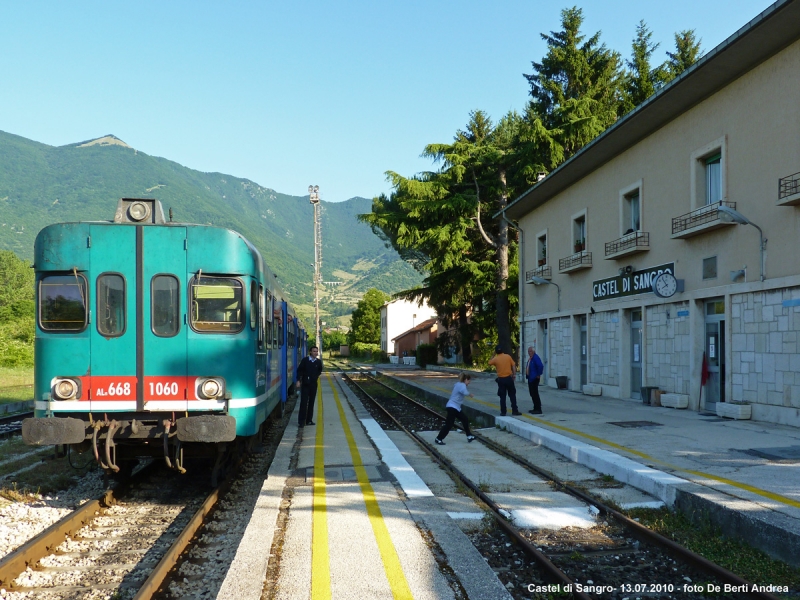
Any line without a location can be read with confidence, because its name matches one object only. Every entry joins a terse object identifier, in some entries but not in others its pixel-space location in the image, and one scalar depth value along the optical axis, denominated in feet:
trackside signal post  150.92
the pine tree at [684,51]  124.24
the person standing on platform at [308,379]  46.24
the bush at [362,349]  268.39
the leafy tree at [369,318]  300.61
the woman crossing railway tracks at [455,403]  38.88
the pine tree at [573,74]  114.32
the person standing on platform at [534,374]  49.03
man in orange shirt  47.55
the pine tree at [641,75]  123.44
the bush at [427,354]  167.12
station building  40.11
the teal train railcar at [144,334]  24.04
